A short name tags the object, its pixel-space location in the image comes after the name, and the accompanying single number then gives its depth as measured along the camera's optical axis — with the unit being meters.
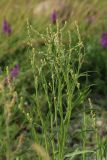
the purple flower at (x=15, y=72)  4.15
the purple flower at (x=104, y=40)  4.86
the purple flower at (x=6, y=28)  5.15
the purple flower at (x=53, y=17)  5.32
